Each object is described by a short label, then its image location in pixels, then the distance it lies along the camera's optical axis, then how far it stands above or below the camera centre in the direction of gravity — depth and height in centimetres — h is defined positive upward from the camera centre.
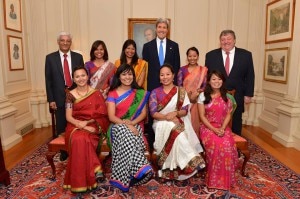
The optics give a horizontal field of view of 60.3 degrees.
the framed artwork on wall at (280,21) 433 +91
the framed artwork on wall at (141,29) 534 +86
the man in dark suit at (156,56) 372 +21
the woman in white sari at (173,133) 285 -71
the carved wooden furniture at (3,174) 279 -113
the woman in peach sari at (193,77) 359 -9
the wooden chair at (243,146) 301 -87
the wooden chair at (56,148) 295 -89
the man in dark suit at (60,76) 359 -8
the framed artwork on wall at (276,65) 454 +12
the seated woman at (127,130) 271 -65
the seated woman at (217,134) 274 -71
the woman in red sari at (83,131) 264 -66
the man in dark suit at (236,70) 356 +1
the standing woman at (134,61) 347 +13
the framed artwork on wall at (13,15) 441 +98
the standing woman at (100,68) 347 +3
